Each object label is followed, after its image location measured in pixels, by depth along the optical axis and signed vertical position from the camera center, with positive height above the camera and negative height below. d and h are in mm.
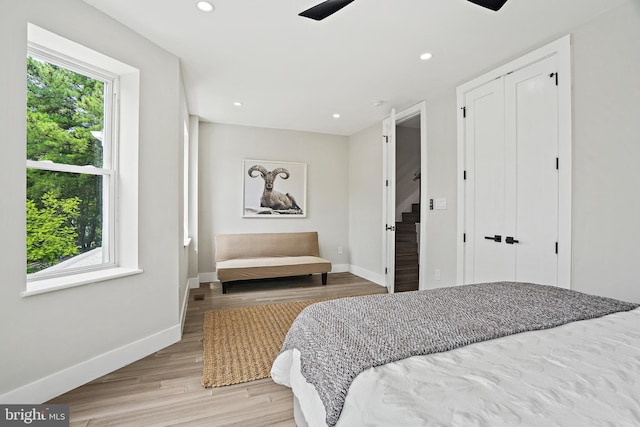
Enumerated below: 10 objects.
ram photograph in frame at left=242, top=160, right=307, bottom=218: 4934 +408
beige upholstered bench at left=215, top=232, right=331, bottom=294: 4141 -674
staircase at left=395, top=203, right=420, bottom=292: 4680 -646
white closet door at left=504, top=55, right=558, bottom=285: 2359 +359
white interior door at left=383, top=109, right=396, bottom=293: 3777 +192
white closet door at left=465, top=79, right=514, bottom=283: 2762 +273
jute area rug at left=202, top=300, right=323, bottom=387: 2070 -1071
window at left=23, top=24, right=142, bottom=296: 1867 +339
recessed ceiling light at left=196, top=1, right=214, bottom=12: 1989 +1374
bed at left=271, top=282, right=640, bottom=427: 696 -433
